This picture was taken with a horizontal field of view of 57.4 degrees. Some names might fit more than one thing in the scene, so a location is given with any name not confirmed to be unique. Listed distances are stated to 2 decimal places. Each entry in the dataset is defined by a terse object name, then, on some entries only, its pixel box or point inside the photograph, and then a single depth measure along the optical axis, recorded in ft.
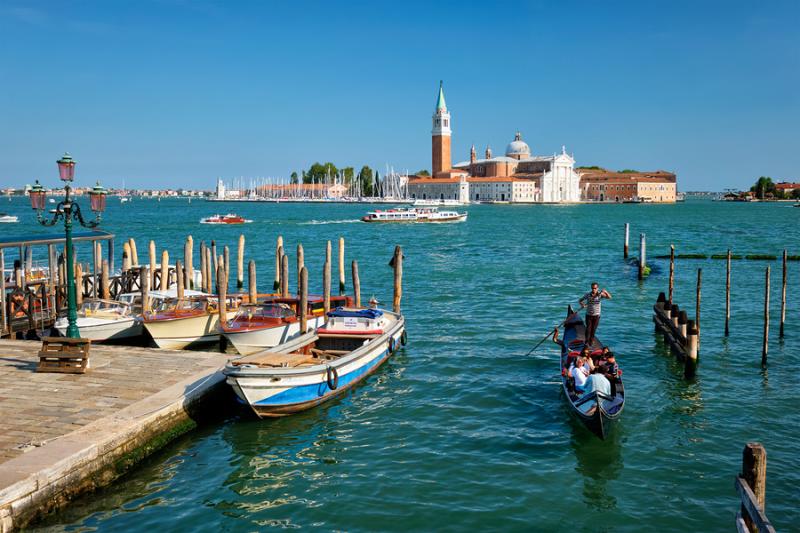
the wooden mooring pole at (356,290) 58.69
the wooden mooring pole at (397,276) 58.82
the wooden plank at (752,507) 16.87
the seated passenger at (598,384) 33.99
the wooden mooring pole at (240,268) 79.80
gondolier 44.57
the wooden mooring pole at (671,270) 58.59
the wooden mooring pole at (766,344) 45.39
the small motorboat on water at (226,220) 244.22
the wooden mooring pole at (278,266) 72.40
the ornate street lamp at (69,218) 38.22
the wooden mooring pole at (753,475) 18.33
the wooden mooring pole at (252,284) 56.39
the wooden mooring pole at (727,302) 52.57
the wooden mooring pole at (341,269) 76.74
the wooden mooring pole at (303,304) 47.29
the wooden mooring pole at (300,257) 59.12
